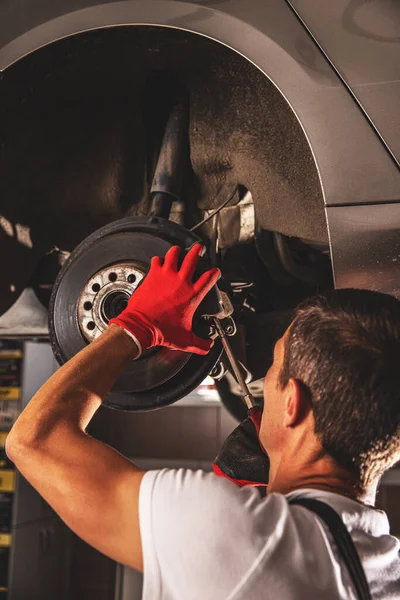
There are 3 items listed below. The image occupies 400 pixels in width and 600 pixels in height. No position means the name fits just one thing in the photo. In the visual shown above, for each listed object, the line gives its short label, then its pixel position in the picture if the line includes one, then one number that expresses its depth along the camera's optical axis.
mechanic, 0.62
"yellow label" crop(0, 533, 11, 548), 3.52
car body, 0.90
